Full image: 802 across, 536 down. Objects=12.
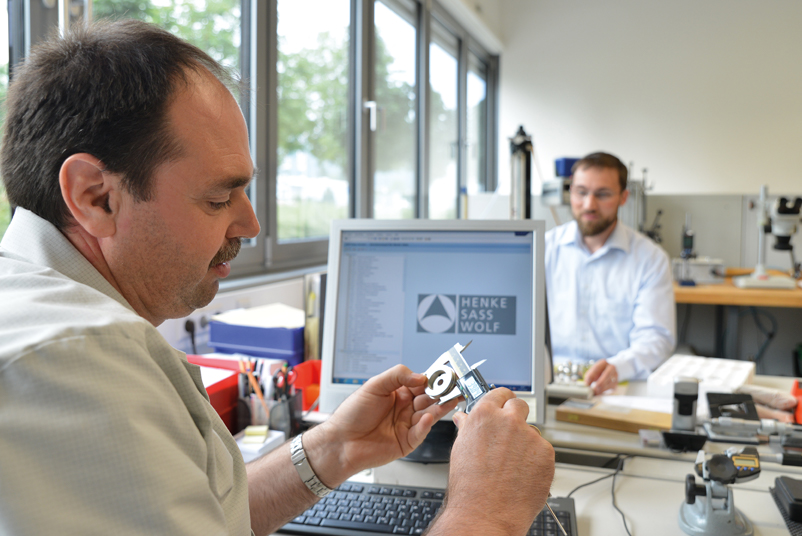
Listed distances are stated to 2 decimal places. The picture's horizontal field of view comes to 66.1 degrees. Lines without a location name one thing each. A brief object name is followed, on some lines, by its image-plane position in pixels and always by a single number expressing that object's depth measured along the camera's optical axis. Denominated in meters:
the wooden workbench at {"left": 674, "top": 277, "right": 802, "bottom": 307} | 3.29
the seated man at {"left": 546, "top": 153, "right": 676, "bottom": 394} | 2.34
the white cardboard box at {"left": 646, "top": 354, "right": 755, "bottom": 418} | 1.51
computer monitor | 1.20
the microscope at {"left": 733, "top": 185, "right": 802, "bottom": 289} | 3.25
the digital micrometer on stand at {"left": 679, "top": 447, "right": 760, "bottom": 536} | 0.96
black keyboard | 0.95
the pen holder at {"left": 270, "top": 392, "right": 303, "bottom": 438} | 1.29
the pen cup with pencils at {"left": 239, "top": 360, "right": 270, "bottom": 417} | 1.29
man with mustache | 0.46
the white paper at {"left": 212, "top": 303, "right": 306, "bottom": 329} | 1.67
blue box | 1.61
